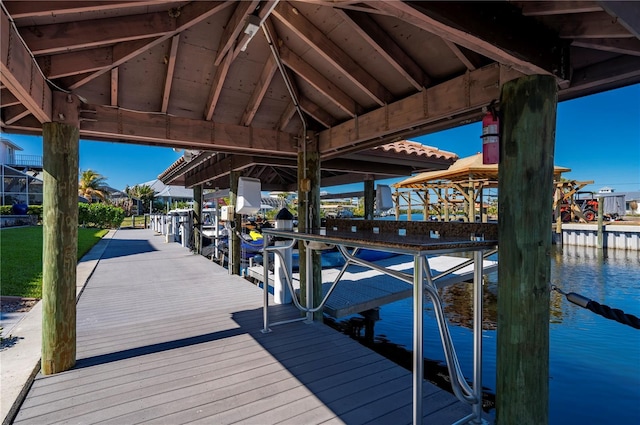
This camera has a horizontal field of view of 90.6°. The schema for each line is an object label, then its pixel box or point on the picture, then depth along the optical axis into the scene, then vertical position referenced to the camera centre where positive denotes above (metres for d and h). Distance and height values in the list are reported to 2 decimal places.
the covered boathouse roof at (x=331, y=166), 6.11 +1.10
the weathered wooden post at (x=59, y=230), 2.77 -0.16
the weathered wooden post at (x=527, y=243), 1.92 -0.20
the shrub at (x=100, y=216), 20.55 -0.30
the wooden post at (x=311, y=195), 4.30 +0.22
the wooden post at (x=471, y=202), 12.30 +0.37
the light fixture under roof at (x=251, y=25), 2.12 +1.26
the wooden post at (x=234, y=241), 7.19 -0.69
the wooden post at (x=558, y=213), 14.21 -0.08
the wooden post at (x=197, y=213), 10.75 -0.06
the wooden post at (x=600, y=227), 13.42 -0.68
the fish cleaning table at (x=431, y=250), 1.89 -0.24
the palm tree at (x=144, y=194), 30.09 +1.64
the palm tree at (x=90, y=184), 27.12 +2.35
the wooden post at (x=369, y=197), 9.27 +0.42
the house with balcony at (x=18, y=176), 20.20 +2.28
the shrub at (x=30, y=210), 17.02 +0.07
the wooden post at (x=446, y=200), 15.44 +0.54
